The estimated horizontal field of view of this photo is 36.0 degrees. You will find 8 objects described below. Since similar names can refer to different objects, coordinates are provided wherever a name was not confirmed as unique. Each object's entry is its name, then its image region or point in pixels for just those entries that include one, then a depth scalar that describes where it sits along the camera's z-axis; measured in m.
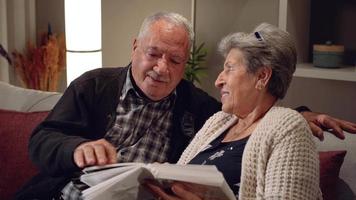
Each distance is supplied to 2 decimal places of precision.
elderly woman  1.37
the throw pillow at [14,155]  2.12
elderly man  1.90
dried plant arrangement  2.97
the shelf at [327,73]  2.07
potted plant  2.72
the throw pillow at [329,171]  1.64
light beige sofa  2.25
